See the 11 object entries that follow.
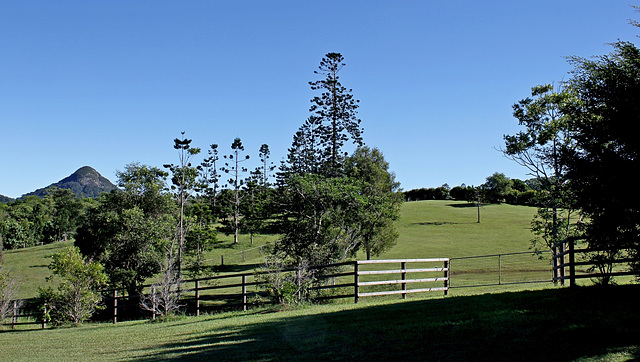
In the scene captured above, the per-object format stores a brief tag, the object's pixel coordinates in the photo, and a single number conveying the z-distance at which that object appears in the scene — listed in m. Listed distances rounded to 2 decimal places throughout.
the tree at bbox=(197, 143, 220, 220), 54.81
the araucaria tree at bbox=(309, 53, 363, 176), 37.78
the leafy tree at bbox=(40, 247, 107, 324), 17.84
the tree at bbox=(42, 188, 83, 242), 77.94
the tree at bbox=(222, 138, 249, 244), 52.81
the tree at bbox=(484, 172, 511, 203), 85.50
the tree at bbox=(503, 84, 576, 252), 20.12
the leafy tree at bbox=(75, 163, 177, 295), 26.39
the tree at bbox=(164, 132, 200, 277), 26.21
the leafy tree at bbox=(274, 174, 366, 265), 19.08
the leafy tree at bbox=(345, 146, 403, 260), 32.62
